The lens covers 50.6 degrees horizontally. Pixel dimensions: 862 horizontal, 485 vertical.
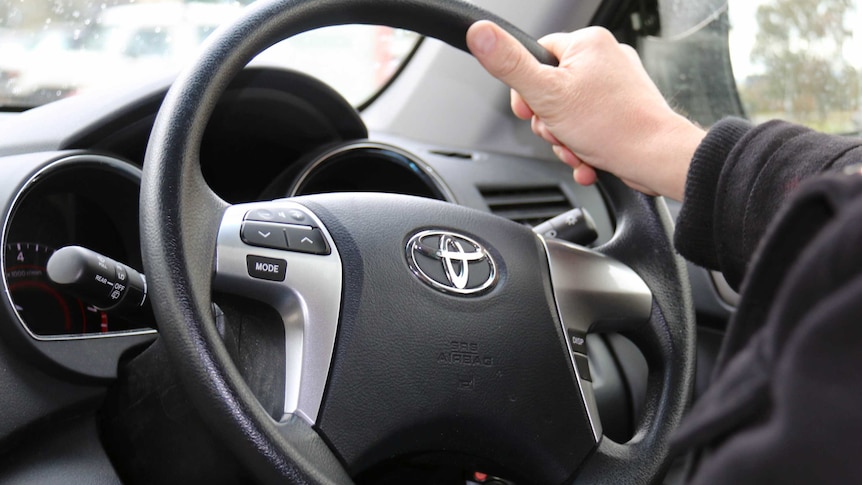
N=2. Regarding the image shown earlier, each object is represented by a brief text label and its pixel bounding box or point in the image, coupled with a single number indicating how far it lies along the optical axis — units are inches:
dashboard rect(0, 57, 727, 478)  33.8
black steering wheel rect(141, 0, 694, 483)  27.4
